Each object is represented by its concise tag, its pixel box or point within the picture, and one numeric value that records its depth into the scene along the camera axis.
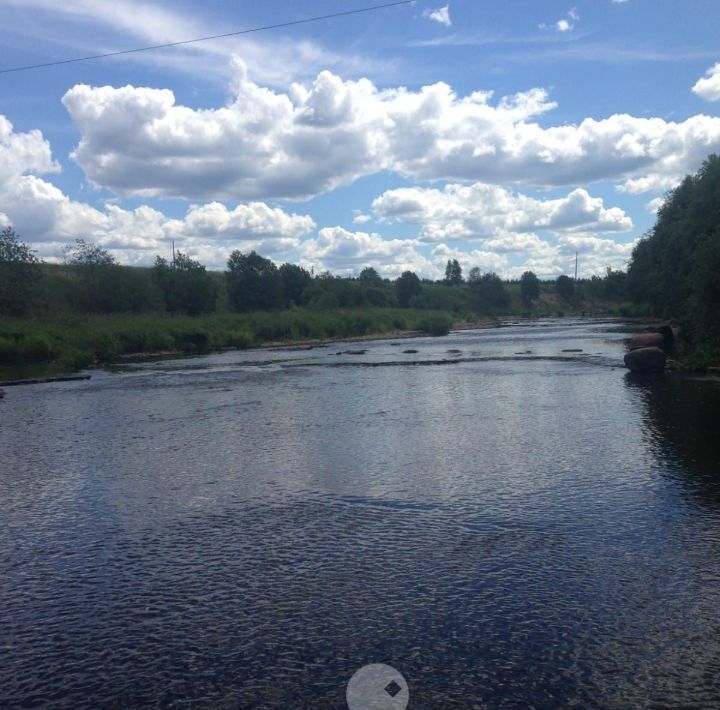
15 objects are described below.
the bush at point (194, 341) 69.34
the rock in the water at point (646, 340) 41.22
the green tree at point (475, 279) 197.51
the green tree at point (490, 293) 184.12
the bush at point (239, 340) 75.94
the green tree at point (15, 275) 76.06
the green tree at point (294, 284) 127.79
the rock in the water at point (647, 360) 35.75
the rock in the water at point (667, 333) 47.12
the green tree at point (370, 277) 168.27
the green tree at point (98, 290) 88.31
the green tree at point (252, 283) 112.81
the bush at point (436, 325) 102.94
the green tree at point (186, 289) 97.31
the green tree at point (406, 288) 154.00
